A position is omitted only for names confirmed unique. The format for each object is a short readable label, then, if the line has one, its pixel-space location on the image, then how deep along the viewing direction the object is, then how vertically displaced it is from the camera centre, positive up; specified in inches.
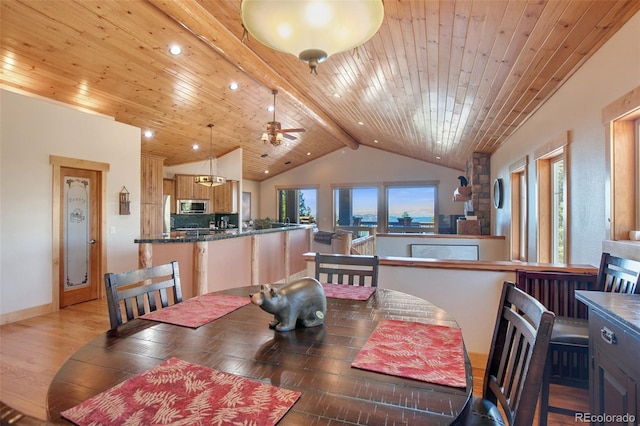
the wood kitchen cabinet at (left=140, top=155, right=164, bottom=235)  267.4 +18.2
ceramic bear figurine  52.7 -15.0
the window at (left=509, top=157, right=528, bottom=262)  173.1 +1.7
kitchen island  159.2 -23.5
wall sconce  200.4 +8.2
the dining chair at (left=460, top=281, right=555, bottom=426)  37.4 -20.3
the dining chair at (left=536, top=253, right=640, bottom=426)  66.1 -25.7
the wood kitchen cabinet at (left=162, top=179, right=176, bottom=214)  309.4 +24.9
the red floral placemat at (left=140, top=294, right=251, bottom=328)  59.5 -19.3
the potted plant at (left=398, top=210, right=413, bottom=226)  384.8 -6.3
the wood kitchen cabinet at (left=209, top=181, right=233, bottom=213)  337.1 +17.2
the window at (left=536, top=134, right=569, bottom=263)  131.2 +3.2
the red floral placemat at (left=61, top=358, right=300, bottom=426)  31.3 -19.8
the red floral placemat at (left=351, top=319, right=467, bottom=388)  40.0 -19.8
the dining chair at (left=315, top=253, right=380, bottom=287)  88.4 -14.1
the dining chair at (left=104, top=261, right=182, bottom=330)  60.1 -15.3
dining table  32.9 -19.8
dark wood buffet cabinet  44.7 -22.2
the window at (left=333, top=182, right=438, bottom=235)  378.0 +9.3
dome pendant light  48.1 +30.3
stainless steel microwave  319.0 +9.1
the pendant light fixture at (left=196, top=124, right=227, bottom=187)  238.4 +26.5
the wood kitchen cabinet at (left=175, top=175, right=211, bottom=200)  313.6 +26.8
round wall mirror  209.8 +13.2
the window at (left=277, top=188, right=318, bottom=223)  427.5 +13.4
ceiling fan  196.2 +50.0
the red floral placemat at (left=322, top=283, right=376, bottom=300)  75.3 -19.2
